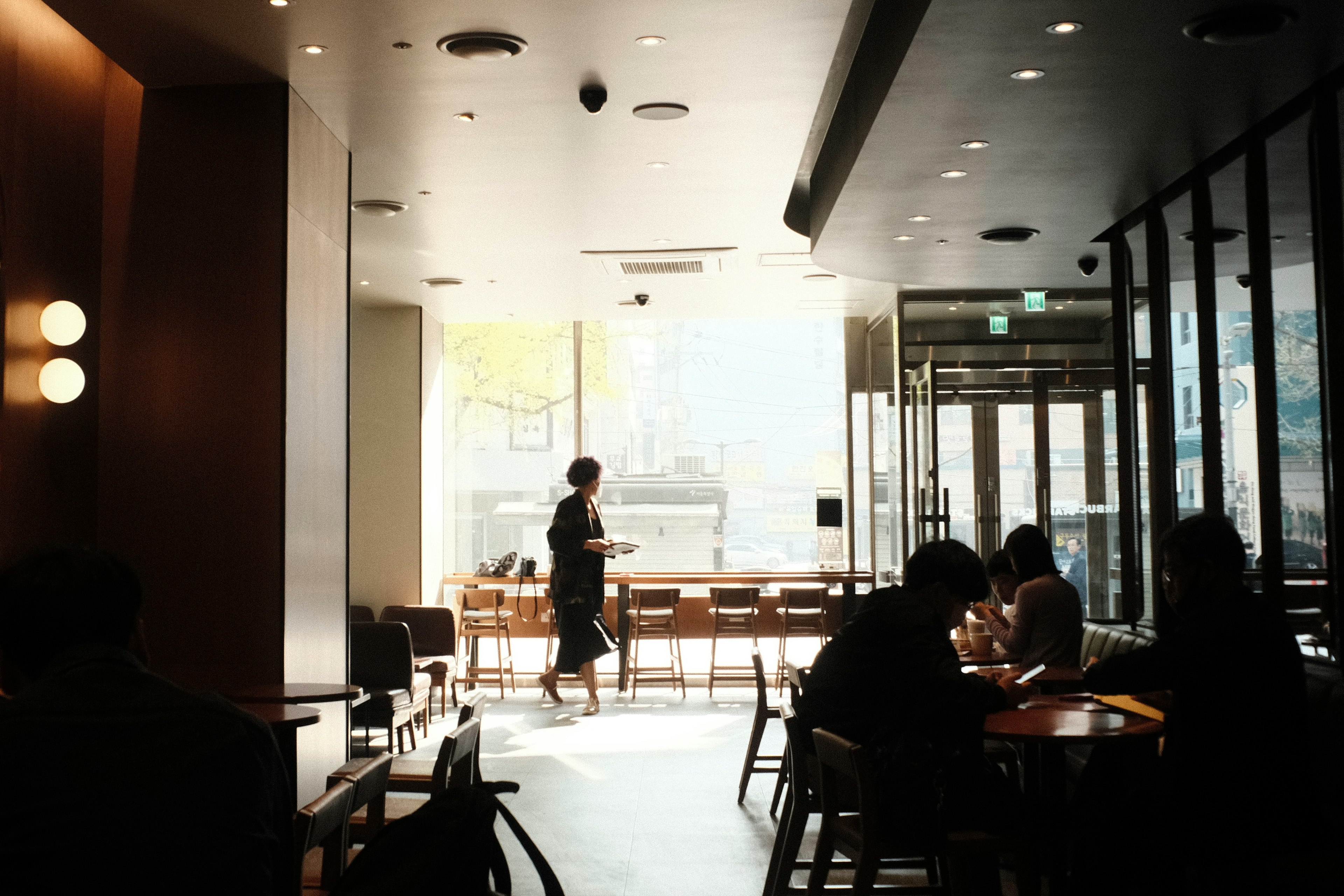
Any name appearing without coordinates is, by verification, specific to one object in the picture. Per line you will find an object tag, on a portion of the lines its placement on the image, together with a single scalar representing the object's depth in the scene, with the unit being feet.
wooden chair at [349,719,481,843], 7.44
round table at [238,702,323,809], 10.68
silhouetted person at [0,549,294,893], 4.65
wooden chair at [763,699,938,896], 11.06
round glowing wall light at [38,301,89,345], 13.38
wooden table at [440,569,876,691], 30.48
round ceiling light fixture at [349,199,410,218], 20.79
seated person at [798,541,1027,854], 9.86
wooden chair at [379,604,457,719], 26.27
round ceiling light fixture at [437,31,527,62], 13.29
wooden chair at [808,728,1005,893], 9.56
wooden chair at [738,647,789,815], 16.58
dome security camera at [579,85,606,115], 14.92
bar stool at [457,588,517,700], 29.12
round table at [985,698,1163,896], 10.22
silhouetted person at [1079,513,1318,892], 9.16
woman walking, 26.81
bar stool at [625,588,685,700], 28.63
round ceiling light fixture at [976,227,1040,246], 19.88
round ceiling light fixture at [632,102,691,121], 15.78
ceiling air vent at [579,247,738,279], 25.35
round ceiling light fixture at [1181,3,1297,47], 10.52
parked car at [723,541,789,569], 35.24
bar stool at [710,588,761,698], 28.55
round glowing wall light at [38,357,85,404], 13.37
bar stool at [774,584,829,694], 29.04
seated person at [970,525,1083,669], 14.84
